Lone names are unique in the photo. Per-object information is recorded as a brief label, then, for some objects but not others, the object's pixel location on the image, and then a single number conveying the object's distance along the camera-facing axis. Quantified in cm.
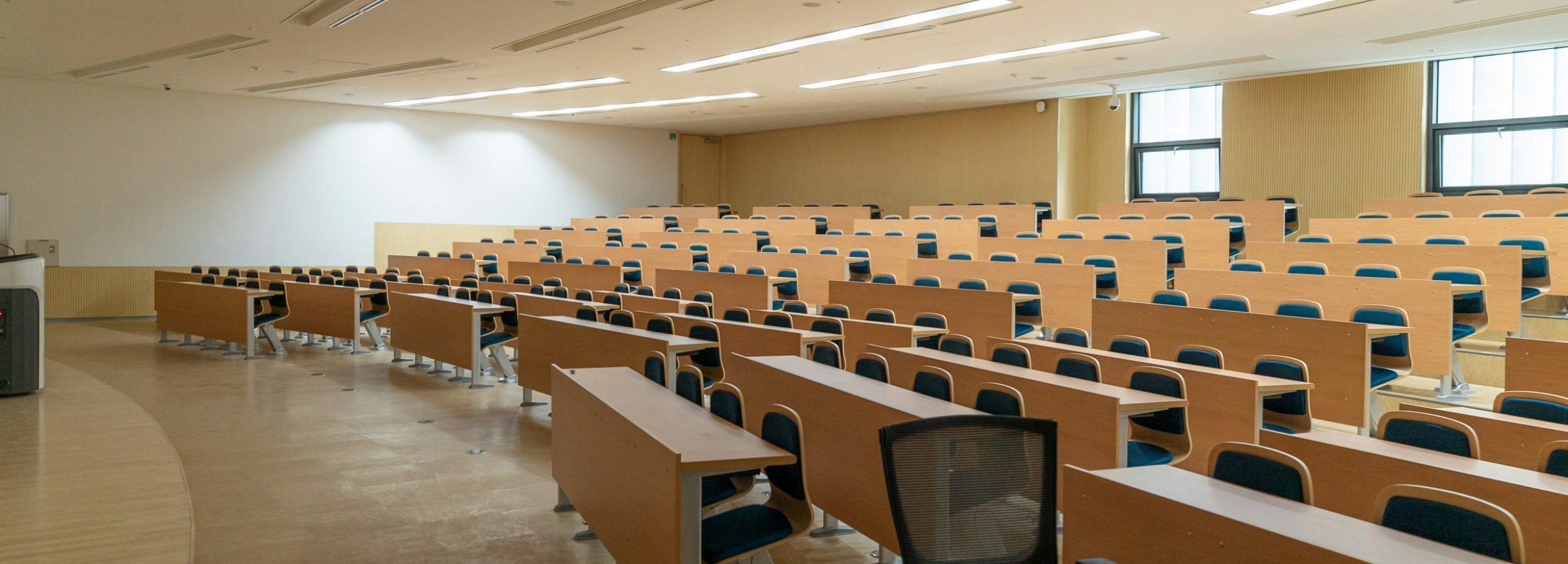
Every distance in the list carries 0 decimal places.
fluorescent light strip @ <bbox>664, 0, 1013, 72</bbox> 907
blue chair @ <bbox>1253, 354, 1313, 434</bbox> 511
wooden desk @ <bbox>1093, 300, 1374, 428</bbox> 589
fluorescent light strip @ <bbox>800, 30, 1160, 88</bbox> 1059
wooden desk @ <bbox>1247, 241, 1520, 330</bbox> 755
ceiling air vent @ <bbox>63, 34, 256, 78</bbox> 1119
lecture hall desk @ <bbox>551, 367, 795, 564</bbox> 317
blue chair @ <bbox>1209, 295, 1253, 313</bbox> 715
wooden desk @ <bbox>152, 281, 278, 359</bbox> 1089
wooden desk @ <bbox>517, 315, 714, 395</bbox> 646
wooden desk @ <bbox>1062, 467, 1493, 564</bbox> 242
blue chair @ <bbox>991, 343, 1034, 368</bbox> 561
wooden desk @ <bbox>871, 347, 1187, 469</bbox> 427
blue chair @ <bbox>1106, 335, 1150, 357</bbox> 601
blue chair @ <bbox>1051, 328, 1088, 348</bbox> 656
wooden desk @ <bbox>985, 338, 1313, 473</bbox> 473
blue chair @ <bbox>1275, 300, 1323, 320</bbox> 663
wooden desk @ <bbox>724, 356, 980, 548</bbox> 409
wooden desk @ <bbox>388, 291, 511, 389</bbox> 892
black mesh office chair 269
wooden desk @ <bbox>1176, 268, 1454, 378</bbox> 682
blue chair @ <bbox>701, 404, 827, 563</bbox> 341
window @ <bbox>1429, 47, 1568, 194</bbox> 1241
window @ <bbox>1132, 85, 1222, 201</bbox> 1570
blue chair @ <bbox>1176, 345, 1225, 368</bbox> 553
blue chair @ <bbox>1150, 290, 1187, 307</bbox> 771
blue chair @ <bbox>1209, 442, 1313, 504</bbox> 299
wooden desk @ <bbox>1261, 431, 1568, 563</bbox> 294
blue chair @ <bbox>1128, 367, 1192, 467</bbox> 470
